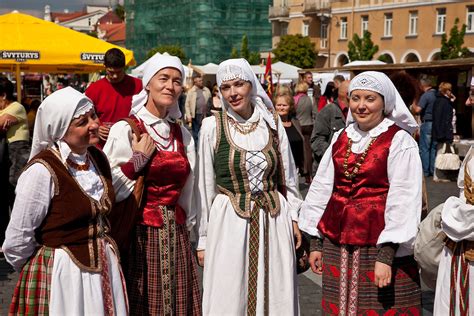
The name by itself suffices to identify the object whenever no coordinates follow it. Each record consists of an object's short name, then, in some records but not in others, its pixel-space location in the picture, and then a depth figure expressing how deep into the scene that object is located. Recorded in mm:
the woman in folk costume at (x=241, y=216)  4254
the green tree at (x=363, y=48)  44906
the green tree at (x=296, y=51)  52125
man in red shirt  6621
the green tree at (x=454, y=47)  36031
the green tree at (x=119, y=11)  124250
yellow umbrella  9617
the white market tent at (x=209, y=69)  29134
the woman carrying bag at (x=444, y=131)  13562
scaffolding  69438
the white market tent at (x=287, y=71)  28000
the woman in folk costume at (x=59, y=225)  3434
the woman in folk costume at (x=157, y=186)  4094
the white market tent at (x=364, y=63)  19802
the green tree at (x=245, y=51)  57344
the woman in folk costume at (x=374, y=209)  3750
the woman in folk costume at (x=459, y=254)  3434
